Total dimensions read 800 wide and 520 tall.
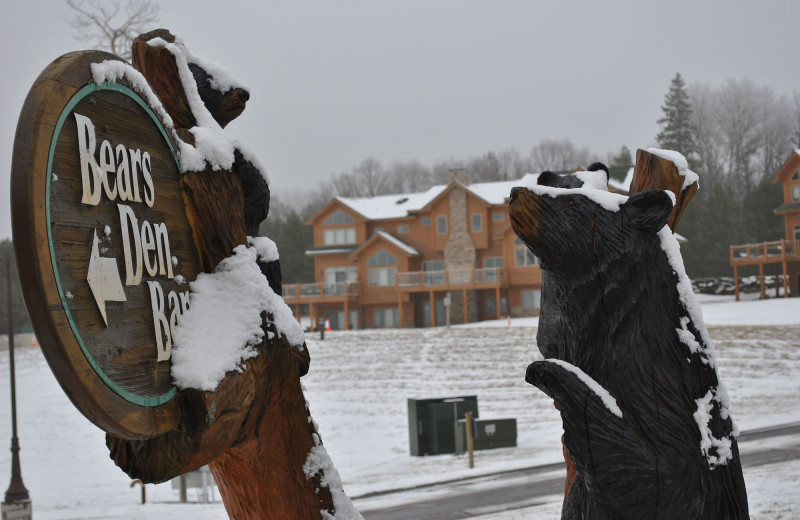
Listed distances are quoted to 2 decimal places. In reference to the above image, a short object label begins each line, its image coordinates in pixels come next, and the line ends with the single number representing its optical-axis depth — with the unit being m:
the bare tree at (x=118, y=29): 19.66
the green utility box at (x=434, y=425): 16.52
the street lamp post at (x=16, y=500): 11.25
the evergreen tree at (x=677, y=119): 53.09
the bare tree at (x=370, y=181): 79.94
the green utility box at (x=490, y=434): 16.53
